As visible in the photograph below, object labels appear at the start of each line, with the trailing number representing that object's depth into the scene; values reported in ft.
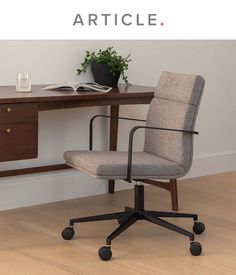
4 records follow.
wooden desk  13.12
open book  14.79
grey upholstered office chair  12.70
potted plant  16.14
